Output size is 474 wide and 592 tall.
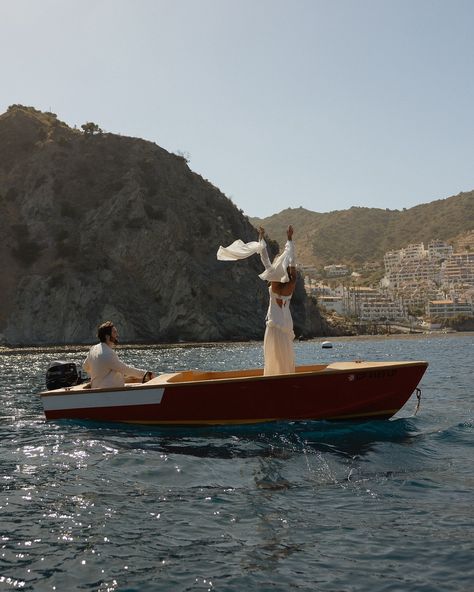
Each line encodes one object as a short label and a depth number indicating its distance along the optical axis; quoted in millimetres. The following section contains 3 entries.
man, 12748
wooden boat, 12086
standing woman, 12883
